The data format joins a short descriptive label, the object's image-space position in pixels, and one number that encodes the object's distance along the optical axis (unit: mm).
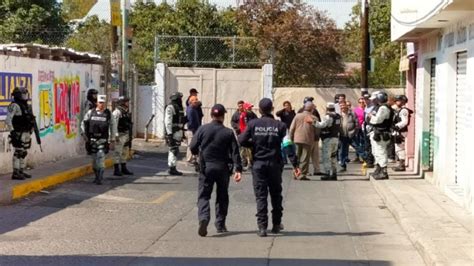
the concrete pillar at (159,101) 29172
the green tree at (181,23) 36500
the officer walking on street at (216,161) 10453
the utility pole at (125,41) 23359
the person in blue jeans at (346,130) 19609
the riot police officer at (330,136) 17484
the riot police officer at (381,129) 16422
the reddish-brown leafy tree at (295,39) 30734
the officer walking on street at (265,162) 10484
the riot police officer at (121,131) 17047
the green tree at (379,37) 41125
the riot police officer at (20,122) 14422
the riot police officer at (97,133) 15844
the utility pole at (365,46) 25781
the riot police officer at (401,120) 17016
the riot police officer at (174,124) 17406
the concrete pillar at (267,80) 28656
